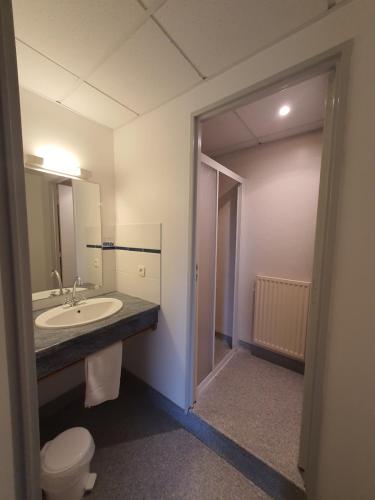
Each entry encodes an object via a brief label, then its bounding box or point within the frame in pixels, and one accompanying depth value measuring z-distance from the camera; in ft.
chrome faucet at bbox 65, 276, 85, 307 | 4.99
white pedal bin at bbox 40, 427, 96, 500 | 3.11
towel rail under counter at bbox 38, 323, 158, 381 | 3.26
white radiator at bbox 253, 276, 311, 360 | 6.03
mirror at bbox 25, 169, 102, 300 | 4.64
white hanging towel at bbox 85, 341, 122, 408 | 3.93
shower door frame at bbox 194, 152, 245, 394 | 5.19
